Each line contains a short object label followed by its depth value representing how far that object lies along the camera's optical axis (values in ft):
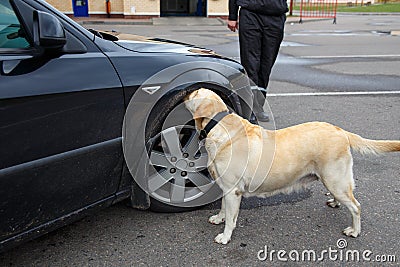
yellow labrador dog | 8.25
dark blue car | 6.44
